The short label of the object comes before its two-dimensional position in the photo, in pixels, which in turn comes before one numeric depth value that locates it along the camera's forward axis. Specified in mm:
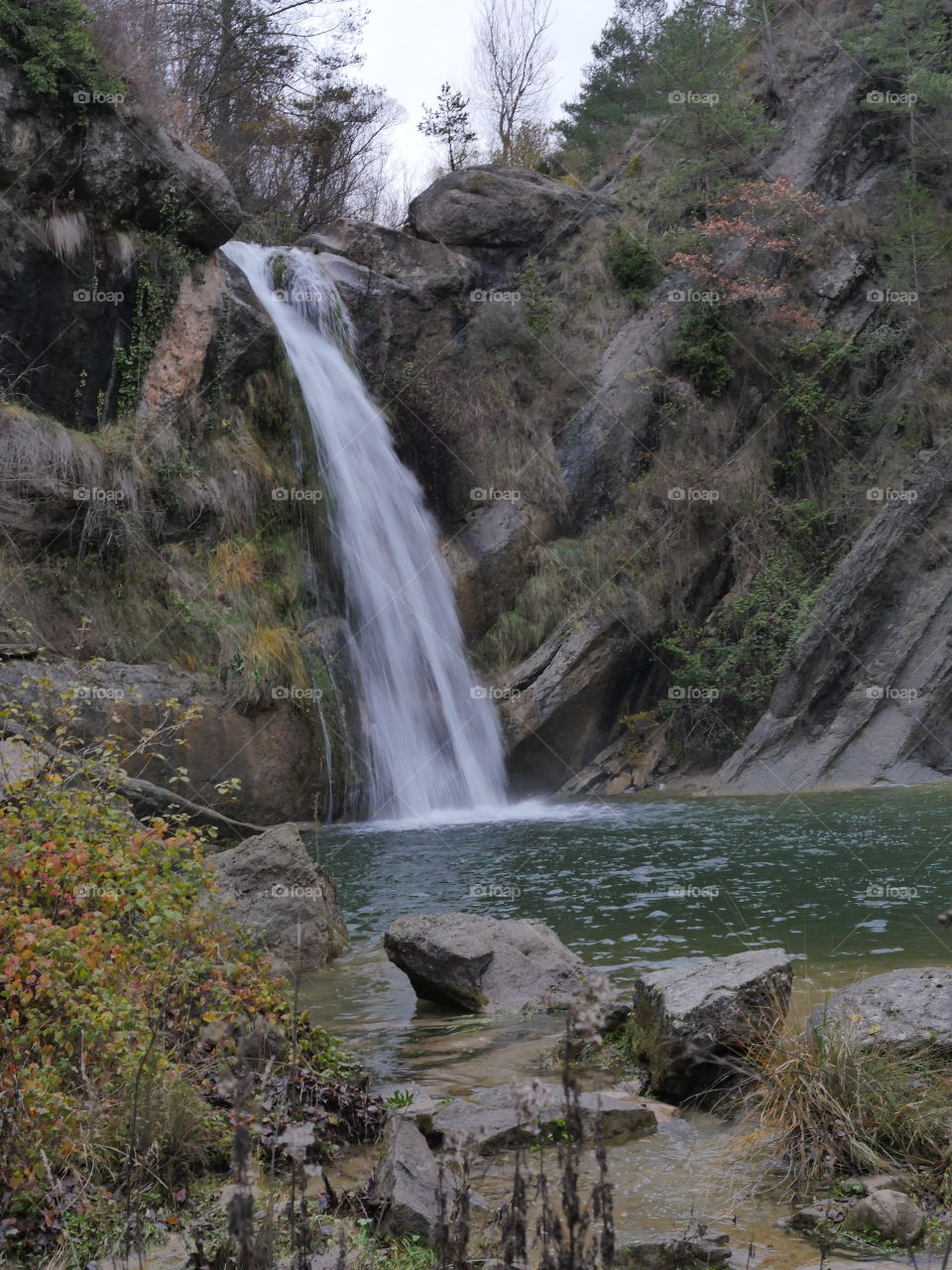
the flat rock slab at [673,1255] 3225
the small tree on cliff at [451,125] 29094
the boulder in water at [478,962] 6941
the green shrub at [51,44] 14398
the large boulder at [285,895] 7824
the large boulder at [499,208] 23531
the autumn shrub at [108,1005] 3514
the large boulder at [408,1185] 3457
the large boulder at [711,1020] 4891
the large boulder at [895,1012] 4508
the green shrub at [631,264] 23469
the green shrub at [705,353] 21703
